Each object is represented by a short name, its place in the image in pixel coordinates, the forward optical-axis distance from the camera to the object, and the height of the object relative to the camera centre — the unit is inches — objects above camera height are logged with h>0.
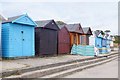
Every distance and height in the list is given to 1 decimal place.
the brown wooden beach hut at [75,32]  976.9 +23.4
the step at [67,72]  426.4 -68.7
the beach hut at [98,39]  1238.1 -7.6
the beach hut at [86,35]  1098.1 +12.3
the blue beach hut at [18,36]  565.9 +4.6
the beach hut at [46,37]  690.2 +2.4
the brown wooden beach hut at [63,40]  848.3 -8.7
